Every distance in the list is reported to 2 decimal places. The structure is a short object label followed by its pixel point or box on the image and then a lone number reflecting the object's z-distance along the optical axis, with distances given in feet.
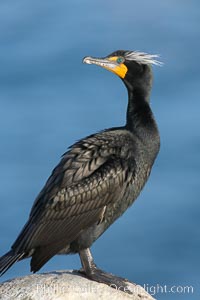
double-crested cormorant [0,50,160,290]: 68.69
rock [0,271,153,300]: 63.51
